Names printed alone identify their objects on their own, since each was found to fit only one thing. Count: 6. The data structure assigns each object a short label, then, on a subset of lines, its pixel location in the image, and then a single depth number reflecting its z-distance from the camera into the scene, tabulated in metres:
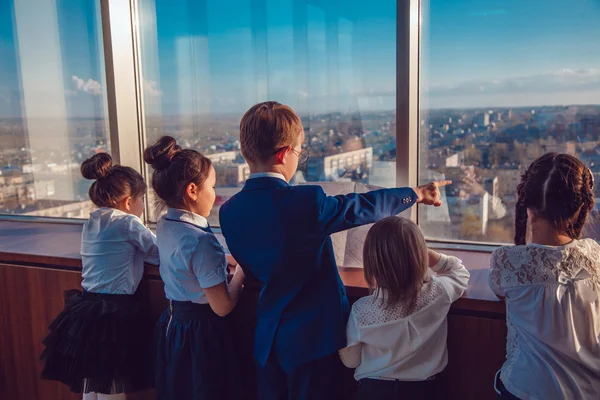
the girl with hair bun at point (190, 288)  1.65
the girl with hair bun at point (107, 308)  1.88
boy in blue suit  1.39
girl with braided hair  1.30
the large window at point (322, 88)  1.85
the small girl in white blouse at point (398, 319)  1.41
